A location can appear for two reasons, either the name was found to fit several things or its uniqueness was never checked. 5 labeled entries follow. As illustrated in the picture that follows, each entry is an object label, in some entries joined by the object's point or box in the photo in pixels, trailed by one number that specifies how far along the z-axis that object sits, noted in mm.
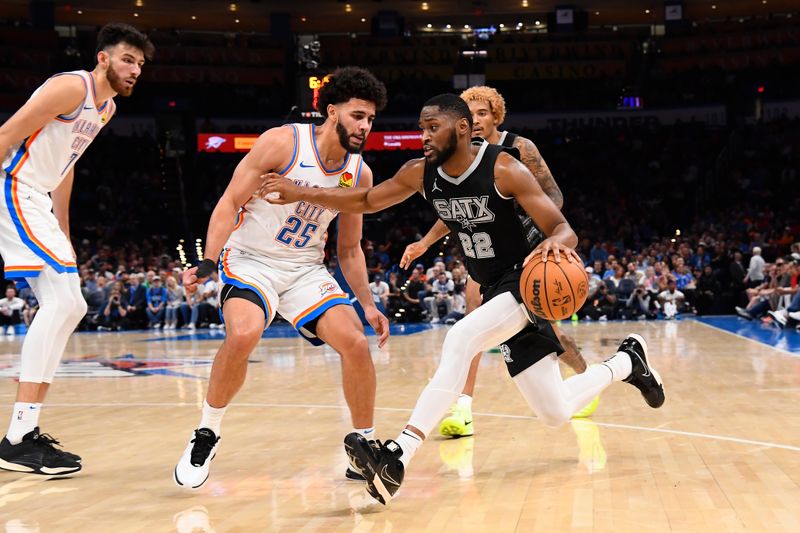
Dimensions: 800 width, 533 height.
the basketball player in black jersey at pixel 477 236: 4047
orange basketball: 3891
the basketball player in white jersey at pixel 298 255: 4340
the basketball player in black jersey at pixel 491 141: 5504
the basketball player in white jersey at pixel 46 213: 4598
